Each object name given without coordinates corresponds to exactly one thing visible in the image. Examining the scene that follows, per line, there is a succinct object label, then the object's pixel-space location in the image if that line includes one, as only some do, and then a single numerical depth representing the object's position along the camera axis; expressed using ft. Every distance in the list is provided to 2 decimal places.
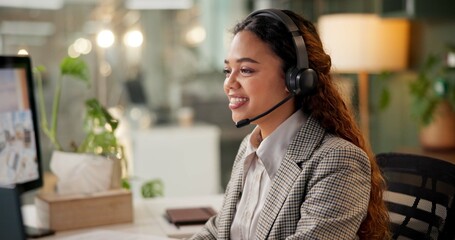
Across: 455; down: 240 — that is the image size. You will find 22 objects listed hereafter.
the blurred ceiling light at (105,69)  13.94
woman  3.57
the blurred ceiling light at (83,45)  13.61
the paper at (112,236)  4.36
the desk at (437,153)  9.14
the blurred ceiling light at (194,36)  19.27
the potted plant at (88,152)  5.44
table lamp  10.61
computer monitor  4.78
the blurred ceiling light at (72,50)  14.31
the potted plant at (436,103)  9.79
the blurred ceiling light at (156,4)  15.55
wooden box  5.20
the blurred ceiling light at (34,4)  13.06
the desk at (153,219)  5.09
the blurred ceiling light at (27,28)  12.39
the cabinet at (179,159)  14.30
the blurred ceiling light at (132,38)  18.02
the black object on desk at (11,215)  2.67
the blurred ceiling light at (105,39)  13.10
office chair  3.87
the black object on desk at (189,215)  5.33
